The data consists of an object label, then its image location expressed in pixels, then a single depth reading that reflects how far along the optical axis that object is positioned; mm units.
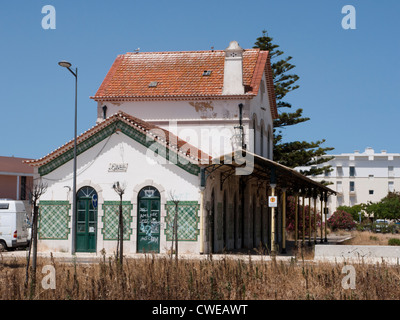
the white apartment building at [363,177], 112438
